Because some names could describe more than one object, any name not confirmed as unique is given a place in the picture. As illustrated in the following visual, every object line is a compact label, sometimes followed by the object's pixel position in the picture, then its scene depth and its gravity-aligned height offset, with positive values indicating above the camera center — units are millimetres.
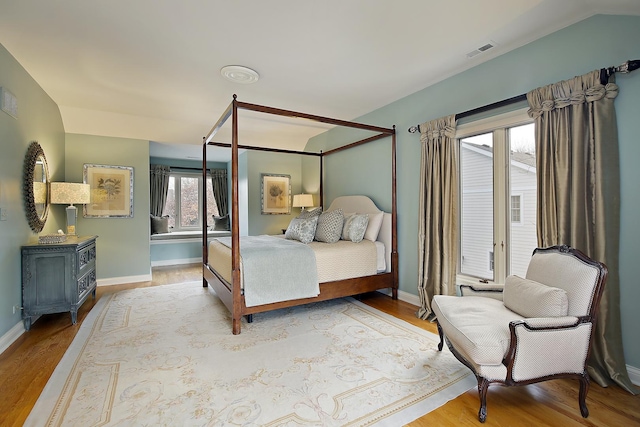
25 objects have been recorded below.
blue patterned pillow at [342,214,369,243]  3945 -198
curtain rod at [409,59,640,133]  2047 +986
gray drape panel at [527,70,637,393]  2131 +204
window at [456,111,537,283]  2812 +142
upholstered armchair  1757 -727
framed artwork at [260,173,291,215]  6652 +431
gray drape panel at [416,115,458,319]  3285 -10
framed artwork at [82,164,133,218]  4789 +390
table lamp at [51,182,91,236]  3750 +258
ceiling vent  2733 +1505
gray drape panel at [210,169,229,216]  7852 +591
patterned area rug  1798 -1168
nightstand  3047 -656
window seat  6621 -475
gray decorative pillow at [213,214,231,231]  7535 -226
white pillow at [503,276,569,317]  1884 -576
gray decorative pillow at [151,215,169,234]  6914 -230
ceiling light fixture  3178 +1519
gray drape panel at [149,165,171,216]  7137 +646
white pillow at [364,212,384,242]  4047 -193
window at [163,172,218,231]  7492 +328
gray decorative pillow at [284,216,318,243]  3926 -219
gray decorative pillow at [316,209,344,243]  3949 -184
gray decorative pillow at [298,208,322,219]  4317 +1
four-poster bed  2967 -586
